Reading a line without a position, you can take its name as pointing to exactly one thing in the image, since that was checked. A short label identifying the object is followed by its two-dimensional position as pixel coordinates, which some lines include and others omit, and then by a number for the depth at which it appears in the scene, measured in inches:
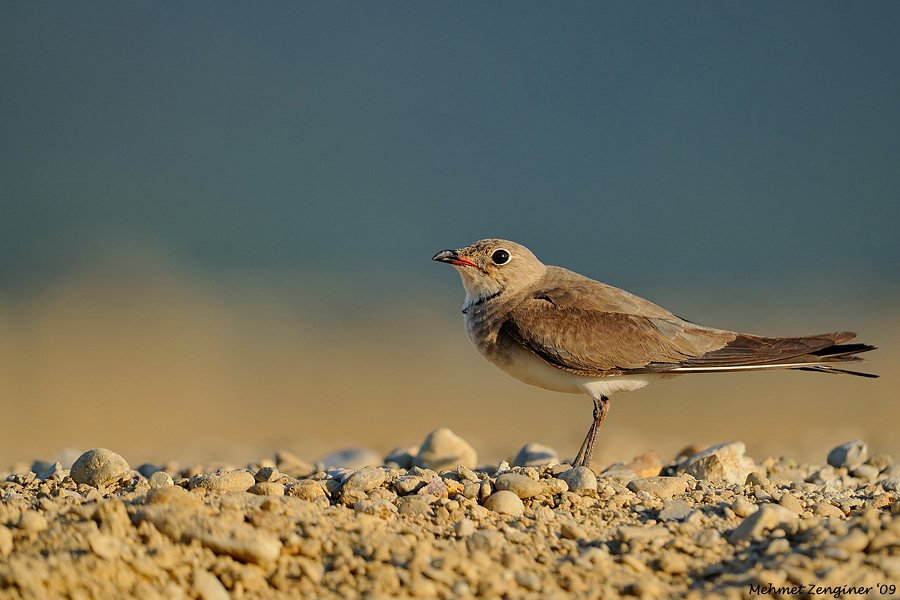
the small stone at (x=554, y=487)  358.9
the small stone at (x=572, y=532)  294.4
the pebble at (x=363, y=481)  348.2
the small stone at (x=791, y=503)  360.3
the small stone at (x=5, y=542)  246.4
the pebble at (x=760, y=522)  287.7
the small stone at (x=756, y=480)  443.3
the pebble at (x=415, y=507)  315.9
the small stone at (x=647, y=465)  495.5
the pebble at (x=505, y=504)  330.2
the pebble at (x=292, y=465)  550.6
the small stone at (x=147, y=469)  545.8
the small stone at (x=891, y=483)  476.1
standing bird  469.7
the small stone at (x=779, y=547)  270.8
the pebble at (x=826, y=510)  357.4
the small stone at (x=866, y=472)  528.1
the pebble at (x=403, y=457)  595.8
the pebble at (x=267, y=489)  336.2
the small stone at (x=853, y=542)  261.7
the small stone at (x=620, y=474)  433.5
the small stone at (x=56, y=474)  424.5
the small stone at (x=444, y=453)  568.7
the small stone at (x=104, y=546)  237.6
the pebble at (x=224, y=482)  349.1
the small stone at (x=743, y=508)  330.0
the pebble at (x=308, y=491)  339.6
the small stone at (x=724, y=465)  475.2
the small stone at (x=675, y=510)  322.0
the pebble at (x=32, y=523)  263.1
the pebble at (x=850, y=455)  554.3
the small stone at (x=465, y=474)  396.4
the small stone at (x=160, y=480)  397.1
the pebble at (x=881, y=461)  552.3
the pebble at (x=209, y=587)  228.1
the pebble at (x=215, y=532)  246.5
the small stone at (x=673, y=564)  261.1
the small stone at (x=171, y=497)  285.9
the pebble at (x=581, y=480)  360.5
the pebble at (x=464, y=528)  288.5
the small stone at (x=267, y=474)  394.3
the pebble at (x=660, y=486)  375.6
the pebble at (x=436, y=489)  343.9
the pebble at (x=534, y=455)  556.8
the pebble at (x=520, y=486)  350.9
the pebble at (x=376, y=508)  310.5
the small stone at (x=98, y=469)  406.6
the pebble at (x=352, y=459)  595.2
